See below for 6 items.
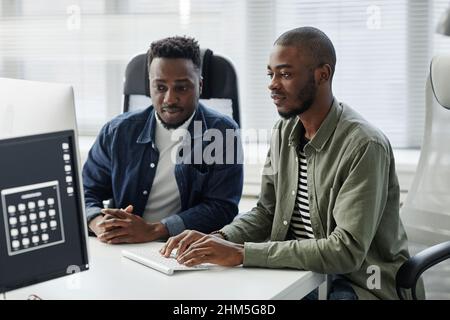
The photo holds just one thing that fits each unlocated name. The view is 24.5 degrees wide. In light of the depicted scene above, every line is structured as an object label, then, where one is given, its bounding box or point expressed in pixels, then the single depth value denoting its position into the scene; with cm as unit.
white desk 215
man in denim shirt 275
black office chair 285
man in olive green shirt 231
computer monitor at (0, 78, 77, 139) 221
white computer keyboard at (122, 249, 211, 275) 228
